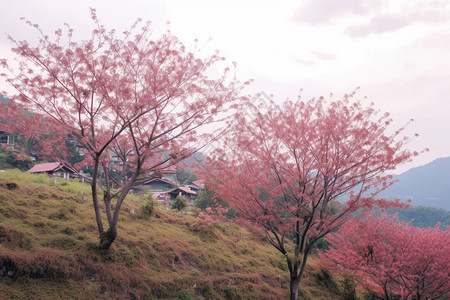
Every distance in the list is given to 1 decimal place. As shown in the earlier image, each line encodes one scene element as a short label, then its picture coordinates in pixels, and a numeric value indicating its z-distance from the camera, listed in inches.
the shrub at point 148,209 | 553.9
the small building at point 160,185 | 1475.4
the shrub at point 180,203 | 763.4
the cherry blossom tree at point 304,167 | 396.2
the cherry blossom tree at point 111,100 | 327.9
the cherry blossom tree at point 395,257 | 473.1
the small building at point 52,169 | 1093.0
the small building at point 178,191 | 1448.1
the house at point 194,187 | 1887.3
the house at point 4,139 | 1121.4
